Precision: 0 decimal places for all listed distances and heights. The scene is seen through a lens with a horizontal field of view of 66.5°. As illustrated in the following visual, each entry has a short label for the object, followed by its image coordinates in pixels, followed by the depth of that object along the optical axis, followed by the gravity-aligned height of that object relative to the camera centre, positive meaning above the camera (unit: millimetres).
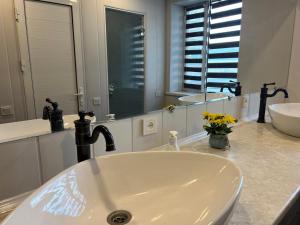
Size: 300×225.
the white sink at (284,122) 1432 -328
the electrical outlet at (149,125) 1179 -281
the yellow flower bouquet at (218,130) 1258 -323
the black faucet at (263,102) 1757 -241
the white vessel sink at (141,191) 643 -401
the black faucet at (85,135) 763 -218
